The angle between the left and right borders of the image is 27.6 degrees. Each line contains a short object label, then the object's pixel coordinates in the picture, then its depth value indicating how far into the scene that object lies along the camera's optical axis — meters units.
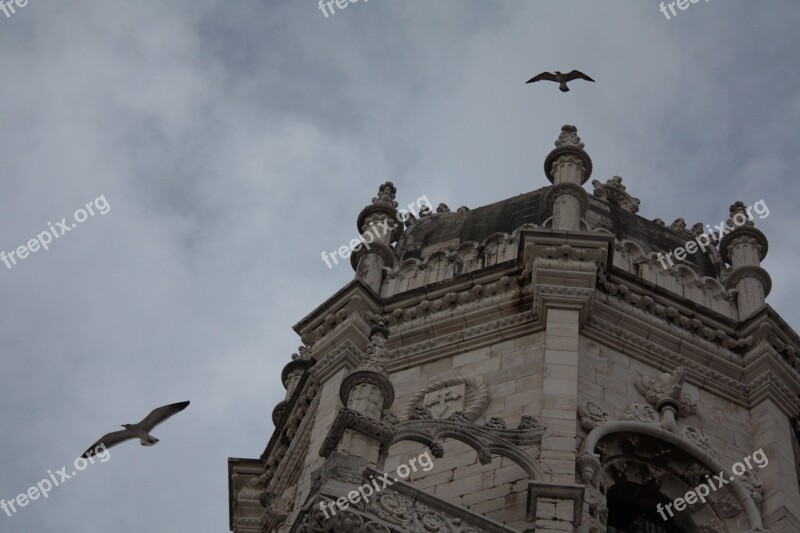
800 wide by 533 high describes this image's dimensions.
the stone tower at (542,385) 18.20
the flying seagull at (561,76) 26.42
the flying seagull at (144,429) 21.64
